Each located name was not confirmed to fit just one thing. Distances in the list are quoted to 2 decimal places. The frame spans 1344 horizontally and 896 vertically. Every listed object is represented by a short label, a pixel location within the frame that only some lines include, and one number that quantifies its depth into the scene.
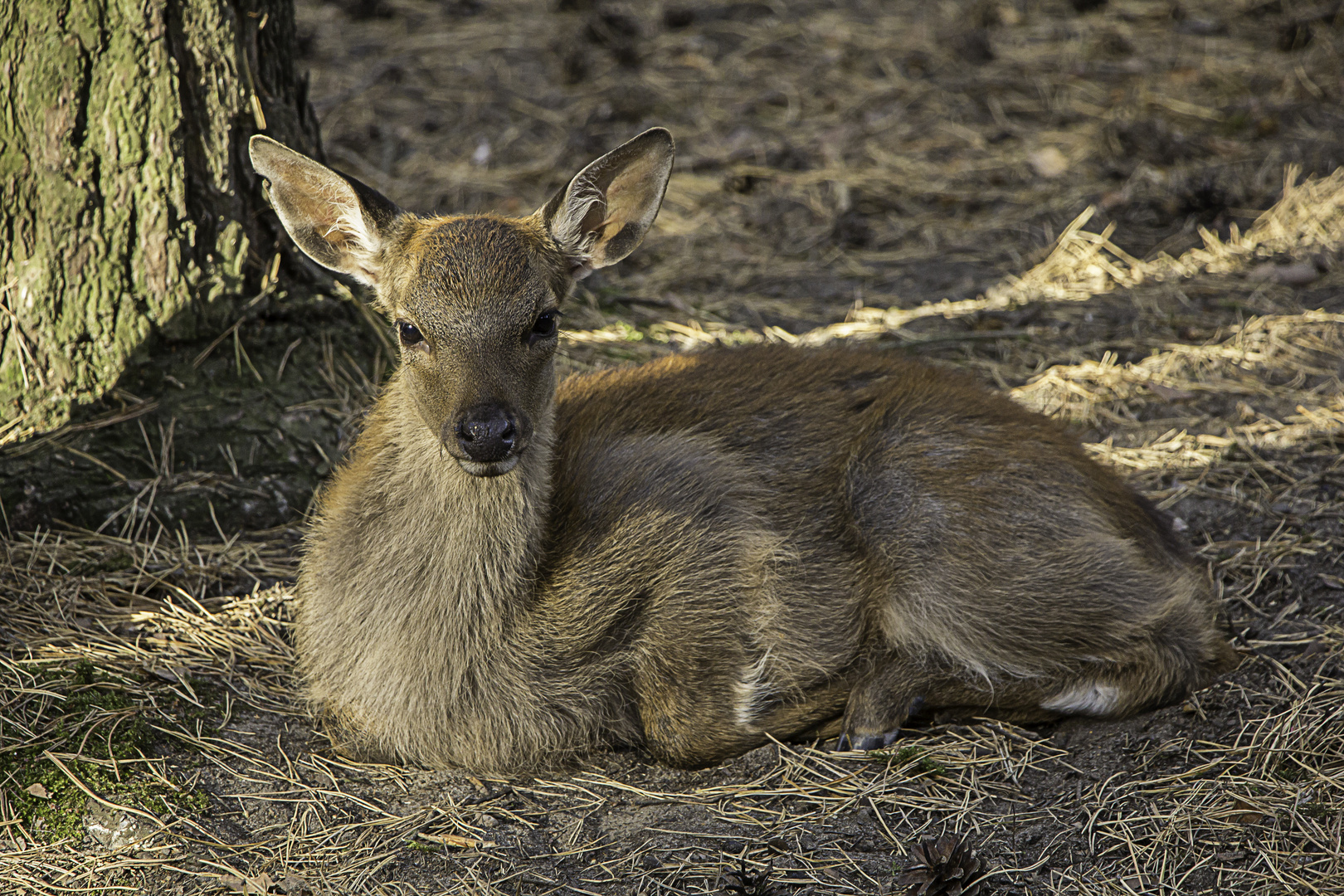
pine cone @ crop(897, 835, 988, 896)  5.69
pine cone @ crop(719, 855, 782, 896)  5.73
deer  7.08
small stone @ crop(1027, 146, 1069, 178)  14.41
